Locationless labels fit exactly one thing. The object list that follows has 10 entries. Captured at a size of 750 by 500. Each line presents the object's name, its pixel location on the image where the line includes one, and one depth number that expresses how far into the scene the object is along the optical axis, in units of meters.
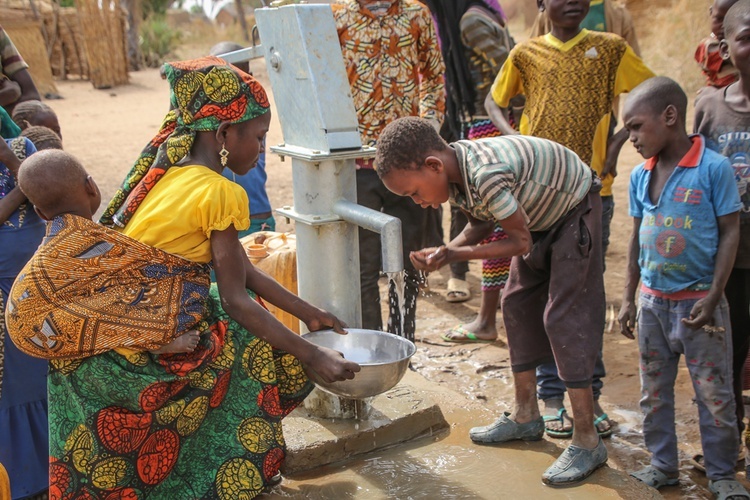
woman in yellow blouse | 2.21
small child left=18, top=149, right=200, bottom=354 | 2.22
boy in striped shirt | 2.41
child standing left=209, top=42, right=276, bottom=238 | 4.07
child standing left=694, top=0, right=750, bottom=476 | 2.77
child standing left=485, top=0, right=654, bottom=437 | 3.61
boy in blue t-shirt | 2.64
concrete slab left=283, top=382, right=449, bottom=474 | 2.74
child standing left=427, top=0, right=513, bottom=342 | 4.39
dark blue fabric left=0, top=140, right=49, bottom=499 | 2.81
